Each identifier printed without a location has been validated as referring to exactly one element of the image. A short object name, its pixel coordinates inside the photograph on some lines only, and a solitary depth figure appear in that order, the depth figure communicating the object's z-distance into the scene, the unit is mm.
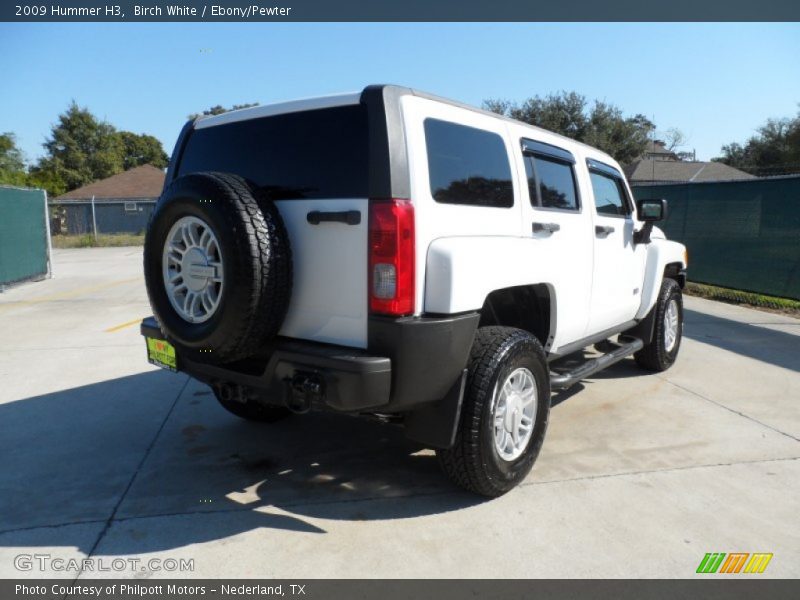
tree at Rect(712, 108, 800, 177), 44188
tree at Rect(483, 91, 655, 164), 37156
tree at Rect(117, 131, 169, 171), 63594
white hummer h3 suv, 2623
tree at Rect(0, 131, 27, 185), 41625
